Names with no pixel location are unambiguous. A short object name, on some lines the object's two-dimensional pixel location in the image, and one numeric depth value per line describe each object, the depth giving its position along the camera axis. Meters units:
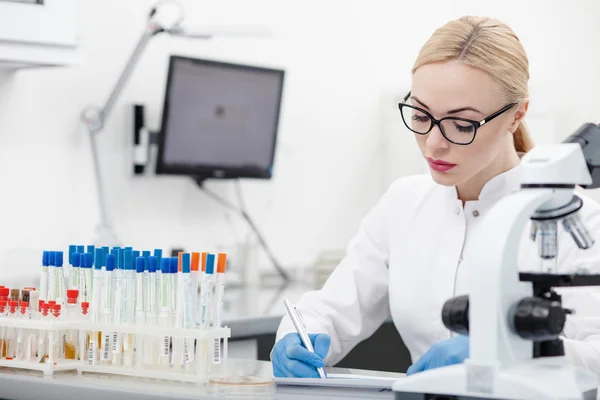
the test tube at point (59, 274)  2.10
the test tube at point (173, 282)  2.01
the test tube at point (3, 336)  2.10
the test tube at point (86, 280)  2.07
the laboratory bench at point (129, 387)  1.89
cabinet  2.82
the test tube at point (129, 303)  2.02
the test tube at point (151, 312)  2.00
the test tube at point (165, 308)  1.99
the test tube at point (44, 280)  2.10
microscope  1.69
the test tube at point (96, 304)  2.04
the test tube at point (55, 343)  2.04
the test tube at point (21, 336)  2.08
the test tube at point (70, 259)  2.10
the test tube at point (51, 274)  2.10
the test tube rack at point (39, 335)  2.04
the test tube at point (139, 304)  2.01
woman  2.23
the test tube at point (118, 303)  2.02
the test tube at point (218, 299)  1.99
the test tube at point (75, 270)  2.09
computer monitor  3.44
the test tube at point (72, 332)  2.06
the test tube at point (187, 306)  1.97
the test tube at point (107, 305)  2.03
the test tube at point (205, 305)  1.96
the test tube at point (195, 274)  2.00
